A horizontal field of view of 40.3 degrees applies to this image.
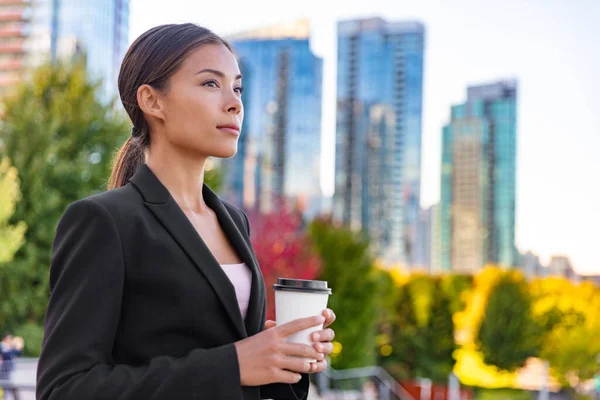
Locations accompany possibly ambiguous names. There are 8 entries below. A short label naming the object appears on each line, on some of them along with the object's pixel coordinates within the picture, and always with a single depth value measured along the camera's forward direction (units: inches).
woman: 51.3
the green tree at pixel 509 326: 1229.7
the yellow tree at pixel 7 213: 478.0
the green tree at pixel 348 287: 773.9
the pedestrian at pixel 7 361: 362.9
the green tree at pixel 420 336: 1117.1
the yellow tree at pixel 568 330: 1289.4
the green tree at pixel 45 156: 613.3
